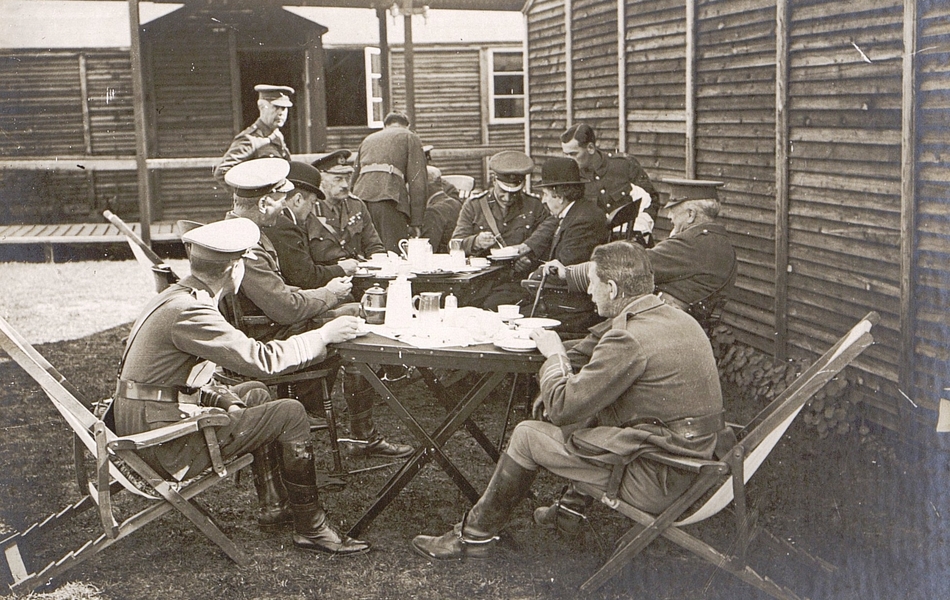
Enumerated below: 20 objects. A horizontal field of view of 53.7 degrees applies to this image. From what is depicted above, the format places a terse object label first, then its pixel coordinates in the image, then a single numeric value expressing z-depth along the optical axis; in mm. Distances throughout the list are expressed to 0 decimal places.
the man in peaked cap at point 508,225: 6992
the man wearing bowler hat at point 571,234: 6309
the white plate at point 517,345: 4047
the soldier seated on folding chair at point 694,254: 5445
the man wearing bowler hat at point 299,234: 5648
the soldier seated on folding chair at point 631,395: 3463
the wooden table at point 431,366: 4047
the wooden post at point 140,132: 11633
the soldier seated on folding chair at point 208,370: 3869
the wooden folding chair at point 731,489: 3336
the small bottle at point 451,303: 4742
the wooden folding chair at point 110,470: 3664
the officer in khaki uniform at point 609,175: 7898
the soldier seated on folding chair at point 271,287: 5070
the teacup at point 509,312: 4594
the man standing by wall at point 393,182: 8227
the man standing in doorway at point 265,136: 8406
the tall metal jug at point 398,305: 4555
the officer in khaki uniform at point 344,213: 6883
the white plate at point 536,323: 4475
